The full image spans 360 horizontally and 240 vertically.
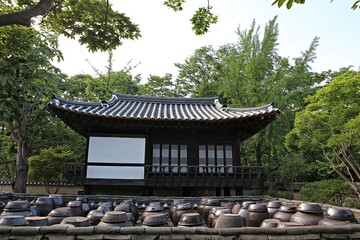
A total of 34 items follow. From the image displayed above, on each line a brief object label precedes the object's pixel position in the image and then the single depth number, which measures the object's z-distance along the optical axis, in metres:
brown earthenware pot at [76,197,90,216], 5.41
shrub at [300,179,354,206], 11.84
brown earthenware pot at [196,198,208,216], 5.48
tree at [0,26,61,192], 5.03
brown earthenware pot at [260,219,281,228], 3.56
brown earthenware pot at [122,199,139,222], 5.21
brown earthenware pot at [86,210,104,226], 3.99
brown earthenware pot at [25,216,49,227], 3.38
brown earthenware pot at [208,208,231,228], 4.23
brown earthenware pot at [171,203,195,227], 4.59
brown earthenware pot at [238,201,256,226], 4.61
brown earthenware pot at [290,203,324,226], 3.97
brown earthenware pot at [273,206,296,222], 4.31
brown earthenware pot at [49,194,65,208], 5.53
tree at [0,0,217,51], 5.75
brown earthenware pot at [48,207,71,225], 3.83
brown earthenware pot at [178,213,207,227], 3.68
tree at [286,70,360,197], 9.64
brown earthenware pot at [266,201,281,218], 4.82
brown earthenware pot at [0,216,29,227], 3.24
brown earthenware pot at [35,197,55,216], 5.06
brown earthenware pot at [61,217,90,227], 3.41
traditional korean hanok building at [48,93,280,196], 9.67
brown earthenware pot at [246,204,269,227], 4.29
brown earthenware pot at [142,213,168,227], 3.65
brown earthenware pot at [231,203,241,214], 5.10
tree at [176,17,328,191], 16.56
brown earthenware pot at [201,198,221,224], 5.10
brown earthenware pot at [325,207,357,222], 3.77
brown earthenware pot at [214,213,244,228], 3.48
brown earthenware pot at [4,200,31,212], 4.13
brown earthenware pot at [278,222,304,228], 3.45
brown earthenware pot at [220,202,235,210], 5.76
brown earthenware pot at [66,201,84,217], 4.75
